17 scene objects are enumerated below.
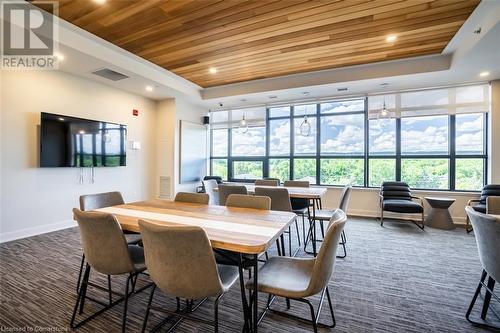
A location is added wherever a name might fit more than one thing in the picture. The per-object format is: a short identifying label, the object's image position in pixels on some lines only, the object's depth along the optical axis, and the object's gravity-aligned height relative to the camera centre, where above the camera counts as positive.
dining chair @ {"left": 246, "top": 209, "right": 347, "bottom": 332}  1.33 -0.75
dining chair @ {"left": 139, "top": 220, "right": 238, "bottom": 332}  1.24 -0.53
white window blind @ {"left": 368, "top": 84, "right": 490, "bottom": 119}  4.44 +1.31
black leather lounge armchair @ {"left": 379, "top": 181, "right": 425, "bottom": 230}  4.29 -0.68
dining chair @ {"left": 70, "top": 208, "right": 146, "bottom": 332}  1.54 -0.56
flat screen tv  3.77 +0.39
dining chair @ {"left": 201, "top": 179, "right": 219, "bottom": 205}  4.08 -0.46
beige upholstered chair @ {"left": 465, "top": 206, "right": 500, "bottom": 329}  1.44 -0.48
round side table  4.30 -0.88
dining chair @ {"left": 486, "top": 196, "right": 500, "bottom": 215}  2.35 -0.39
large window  4.61 +0.58
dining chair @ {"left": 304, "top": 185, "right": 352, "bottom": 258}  3.08 -0.69
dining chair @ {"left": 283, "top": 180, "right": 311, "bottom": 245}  3.52 -0.65
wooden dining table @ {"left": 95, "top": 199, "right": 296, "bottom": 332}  1.41 -0.45
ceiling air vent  4.04 +1.61
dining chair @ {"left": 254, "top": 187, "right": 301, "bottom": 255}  3.14 -0.42
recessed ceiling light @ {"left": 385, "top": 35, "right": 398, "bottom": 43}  3.30 +1.83
